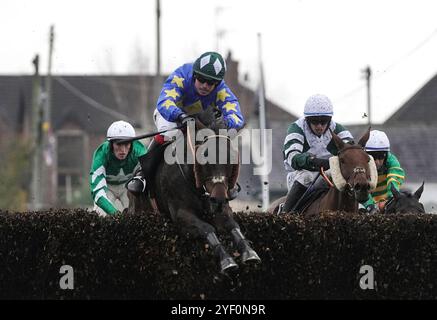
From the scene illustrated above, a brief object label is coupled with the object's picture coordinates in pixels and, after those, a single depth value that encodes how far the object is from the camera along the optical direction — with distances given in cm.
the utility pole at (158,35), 3228
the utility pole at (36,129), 3738
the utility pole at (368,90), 4466
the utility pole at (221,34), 4923
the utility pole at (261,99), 2441
